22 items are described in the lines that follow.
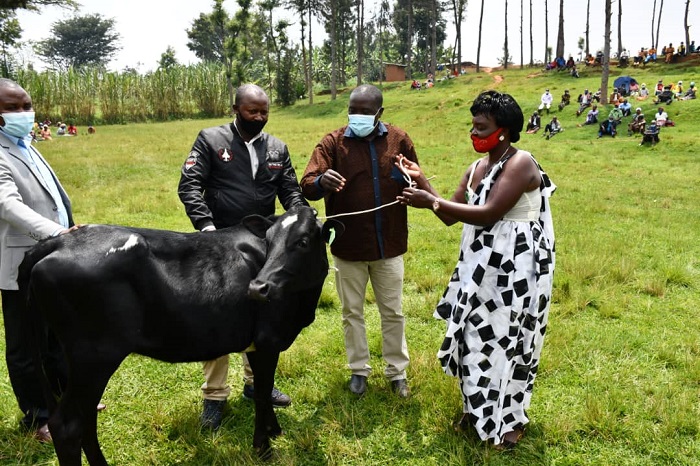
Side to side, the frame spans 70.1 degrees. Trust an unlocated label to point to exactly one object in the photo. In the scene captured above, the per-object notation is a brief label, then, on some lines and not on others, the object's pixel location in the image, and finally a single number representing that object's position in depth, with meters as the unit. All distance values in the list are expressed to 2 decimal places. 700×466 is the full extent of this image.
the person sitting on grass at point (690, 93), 23.31
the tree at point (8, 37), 36.84
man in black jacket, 3.66
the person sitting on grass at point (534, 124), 21.83
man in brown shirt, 3.79
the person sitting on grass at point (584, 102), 23.50
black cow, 2.68
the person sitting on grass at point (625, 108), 21.46
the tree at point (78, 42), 72.12
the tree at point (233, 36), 41.69
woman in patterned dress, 3.18
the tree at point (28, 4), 23.42
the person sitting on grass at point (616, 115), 20.42
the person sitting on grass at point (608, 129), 19.77
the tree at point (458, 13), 49.31
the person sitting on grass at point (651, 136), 17.00
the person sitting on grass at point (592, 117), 21.55
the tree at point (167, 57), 69.19
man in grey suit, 3.05
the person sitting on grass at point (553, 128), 20.72
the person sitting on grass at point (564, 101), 24.61
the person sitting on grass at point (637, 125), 19.48
